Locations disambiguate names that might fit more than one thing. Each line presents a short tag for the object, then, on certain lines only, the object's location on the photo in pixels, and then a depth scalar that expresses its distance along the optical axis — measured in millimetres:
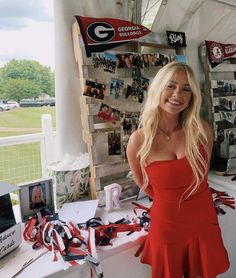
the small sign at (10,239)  1087
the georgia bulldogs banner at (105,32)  1517
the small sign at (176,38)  1867
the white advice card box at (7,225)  1097
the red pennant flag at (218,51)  2070
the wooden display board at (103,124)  1561
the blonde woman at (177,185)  1152
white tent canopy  1918
